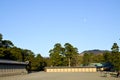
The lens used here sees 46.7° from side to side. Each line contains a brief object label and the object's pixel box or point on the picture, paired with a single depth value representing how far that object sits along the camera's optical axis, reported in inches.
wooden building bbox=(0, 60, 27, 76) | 1200.2
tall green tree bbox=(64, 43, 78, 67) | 2165.9
